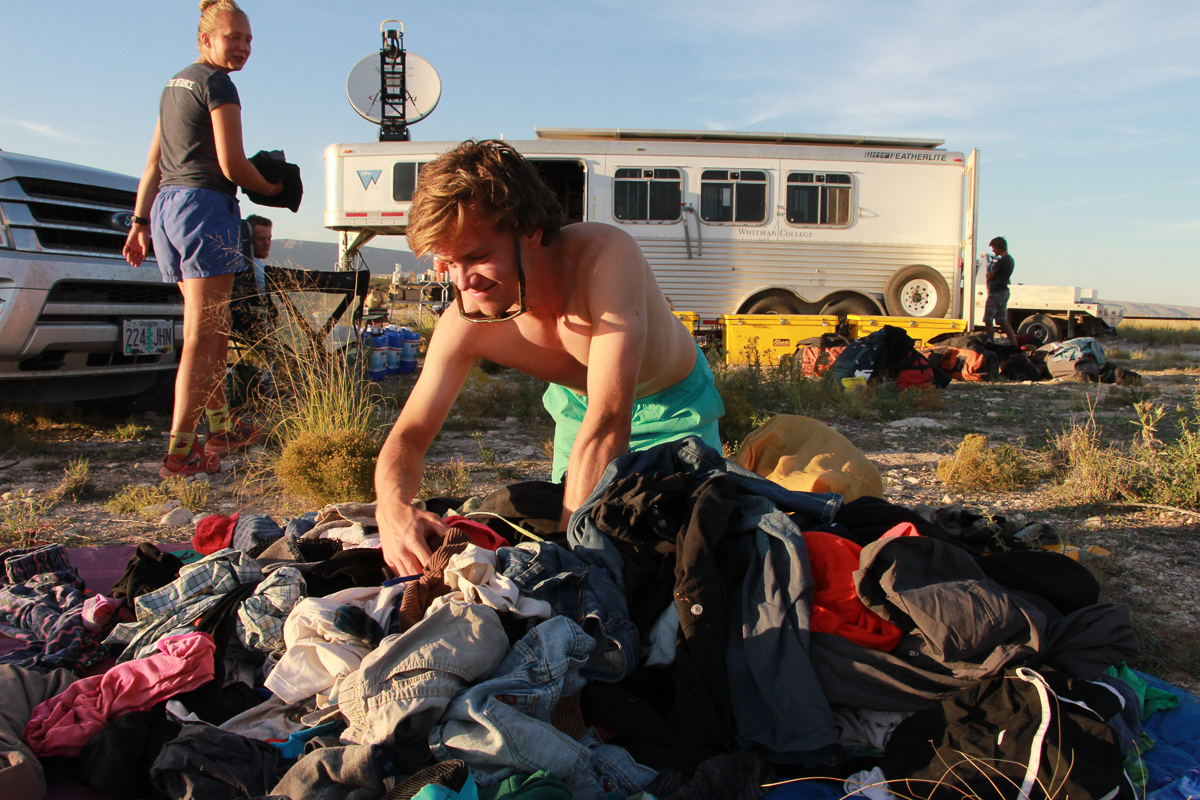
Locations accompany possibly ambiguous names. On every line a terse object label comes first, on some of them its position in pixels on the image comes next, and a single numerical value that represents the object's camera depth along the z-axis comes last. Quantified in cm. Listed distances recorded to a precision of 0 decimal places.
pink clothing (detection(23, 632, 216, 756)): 154
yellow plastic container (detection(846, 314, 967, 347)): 1051
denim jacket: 189
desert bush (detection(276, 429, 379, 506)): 372
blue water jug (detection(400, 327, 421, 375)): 828
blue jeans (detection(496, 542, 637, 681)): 164
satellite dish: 1112
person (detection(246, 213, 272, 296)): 668
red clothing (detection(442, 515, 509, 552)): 196
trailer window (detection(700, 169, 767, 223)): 1080
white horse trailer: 1060
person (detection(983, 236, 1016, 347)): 1099
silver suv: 433
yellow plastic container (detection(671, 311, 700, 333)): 1082
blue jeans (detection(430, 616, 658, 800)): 136
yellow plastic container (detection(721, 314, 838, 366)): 1030
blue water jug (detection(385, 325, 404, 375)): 794
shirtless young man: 201
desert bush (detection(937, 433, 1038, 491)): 400
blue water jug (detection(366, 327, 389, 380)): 730
